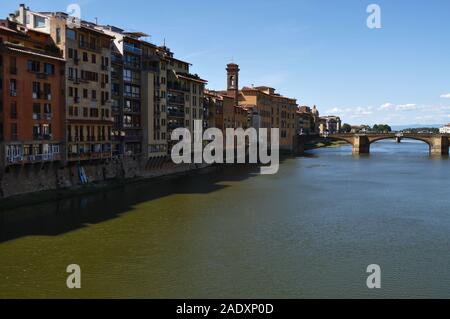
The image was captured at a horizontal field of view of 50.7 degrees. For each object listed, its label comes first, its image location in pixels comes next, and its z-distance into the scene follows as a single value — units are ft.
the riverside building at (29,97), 152.15
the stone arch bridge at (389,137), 469.98
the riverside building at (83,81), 178.70
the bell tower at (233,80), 429.79
